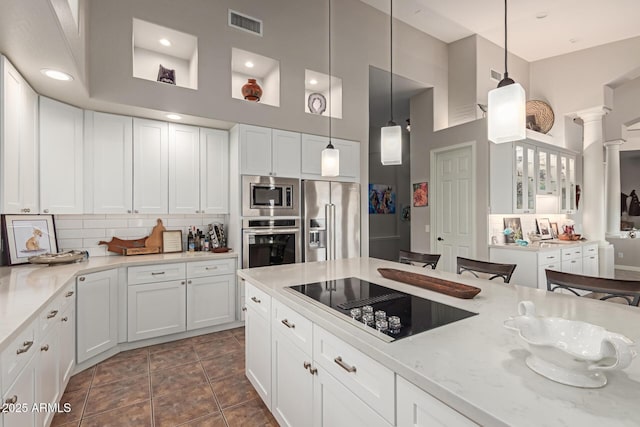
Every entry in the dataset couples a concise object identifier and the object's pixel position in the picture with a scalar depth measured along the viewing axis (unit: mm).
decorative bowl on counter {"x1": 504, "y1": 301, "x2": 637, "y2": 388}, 748
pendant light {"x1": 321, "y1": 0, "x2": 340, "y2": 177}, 2641
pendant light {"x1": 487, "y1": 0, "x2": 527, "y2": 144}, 1464
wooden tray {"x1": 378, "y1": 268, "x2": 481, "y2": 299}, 1609
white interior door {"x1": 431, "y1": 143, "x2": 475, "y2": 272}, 4594
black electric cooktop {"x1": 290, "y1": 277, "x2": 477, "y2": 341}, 1228
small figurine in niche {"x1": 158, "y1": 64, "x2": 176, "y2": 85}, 3461
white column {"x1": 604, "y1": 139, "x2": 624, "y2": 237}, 6520
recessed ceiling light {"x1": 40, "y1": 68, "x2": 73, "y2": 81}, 2358
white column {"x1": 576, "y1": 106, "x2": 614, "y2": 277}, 5348
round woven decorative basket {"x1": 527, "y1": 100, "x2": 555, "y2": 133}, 5180
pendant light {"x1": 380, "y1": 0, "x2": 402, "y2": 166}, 2352
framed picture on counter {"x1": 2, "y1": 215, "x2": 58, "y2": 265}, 2537
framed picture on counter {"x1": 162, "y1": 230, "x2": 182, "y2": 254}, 3631
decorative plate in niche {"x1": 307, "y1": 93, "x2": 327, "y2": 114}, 4574
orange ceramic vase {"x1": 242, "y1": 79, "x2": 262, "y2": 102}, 3879
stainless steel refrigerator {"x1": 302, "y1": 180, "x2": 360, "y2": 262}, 4059
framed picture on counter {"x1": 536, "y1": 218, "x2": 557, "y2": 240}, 5203
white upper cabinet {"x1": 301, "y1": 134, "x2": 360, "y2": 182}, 4078
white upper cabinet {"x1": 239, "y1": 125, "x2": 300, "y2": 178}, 3652
